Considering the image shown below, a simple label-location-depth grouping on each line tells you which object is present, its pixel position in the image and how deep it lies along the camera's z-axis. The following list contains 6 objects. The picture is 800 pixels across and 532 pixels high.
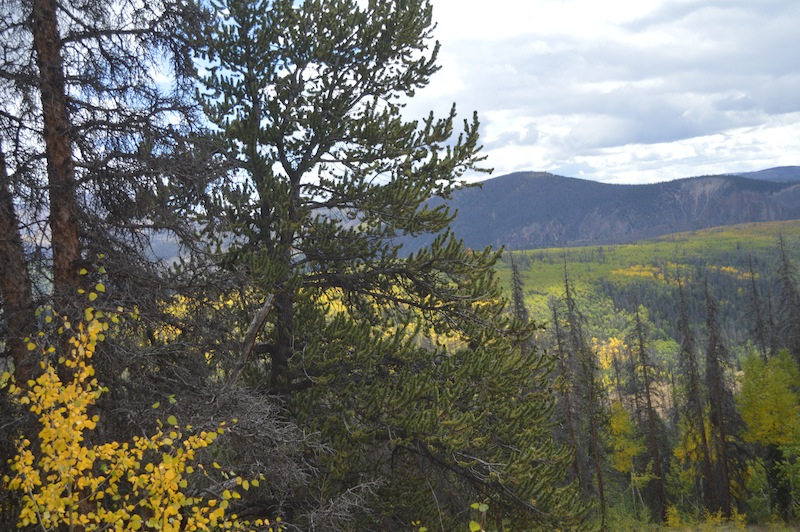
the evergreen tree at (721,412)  31.59
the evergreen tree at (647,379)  34.06
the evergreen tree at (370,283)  9.55
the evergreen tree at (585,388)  29.16
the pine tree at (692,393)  32.31
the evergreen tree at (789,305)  38.30
